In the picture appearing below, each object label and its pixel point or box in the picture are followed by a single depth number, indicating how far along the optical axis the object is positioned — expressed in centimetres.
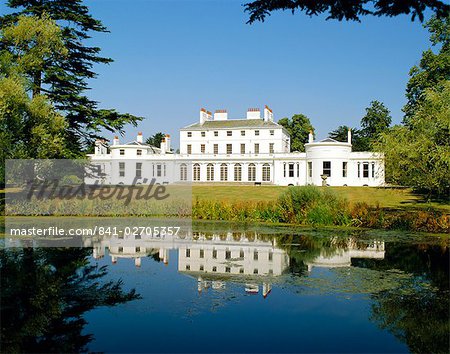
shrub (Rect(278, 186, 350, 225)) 1916
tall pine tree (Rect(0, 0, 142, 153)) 2608
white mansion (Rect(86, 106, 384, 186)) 4438
